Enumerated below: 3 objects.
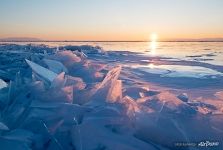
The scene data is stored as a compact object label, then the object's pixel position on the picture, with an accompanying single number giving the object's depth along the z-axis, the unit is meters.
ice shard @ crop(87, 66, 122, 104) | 1.33
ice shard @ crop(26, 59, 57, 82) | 1.63
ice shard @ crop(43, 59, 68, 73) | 2.09
